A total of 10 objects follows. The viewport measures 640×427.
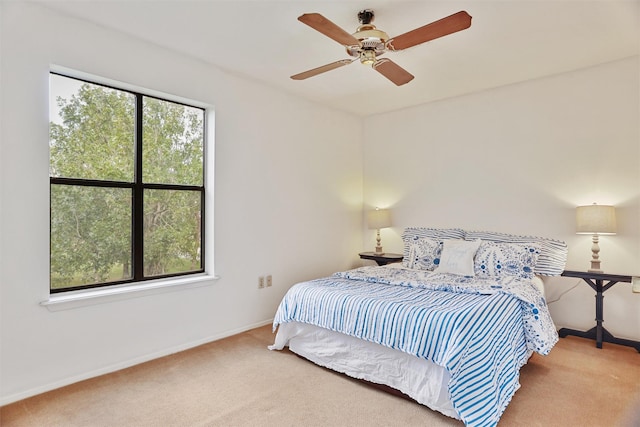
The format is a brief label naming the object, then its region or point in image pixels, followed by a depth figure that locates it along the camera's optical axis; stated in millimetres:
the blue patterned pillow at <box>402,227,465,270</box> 4004
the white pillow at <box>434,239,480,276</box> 3418
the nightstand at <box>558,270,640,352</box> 3113
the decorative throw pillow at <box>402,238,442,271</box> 3766
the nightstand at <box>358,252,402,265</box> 4434
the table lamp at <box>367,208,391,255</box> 4695
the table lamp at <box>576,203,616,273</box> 3174
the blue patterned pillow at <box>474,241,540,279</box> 3314
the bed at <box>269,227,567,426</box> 2043
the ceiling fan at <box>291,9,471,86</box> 1988
